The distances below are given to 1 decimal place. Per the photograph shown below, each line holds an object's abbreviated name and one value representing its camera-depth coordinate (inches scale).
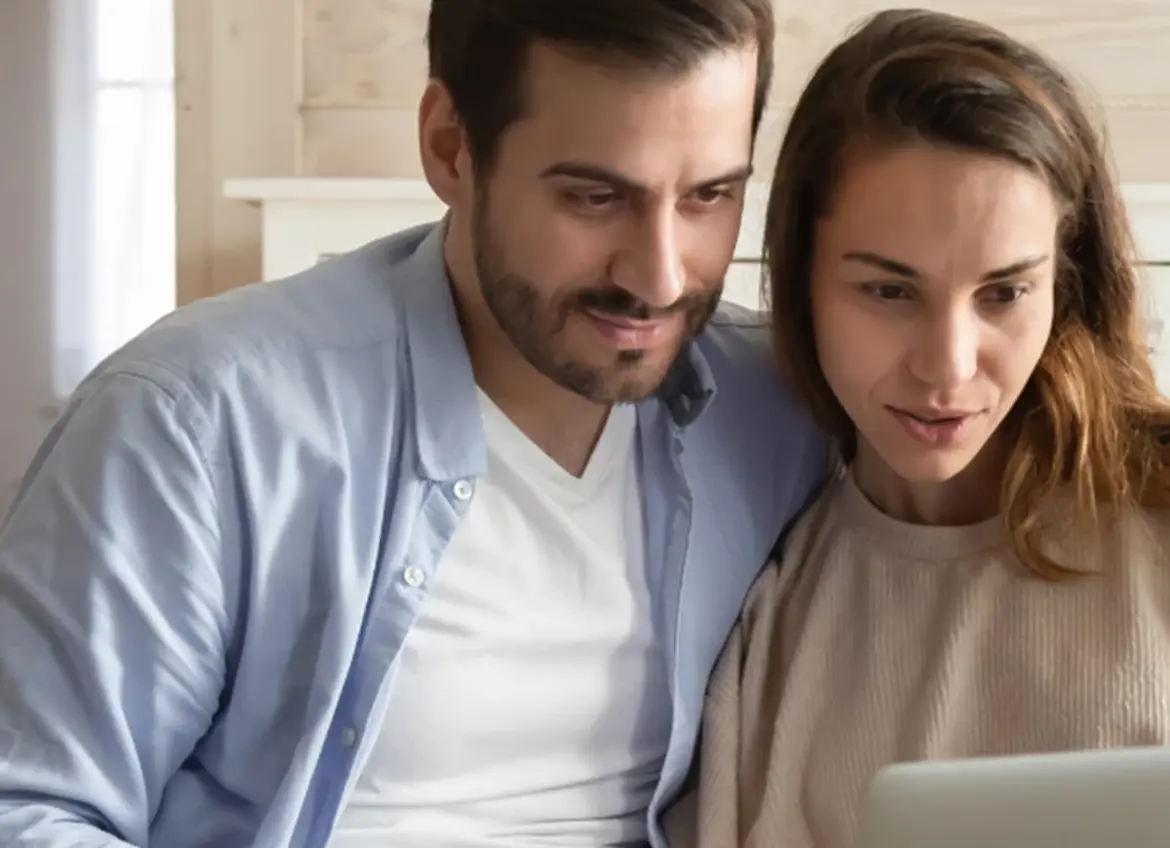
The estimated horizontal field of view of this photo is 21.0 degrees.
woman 64.9
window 95.6
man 63.4
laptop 53.9
